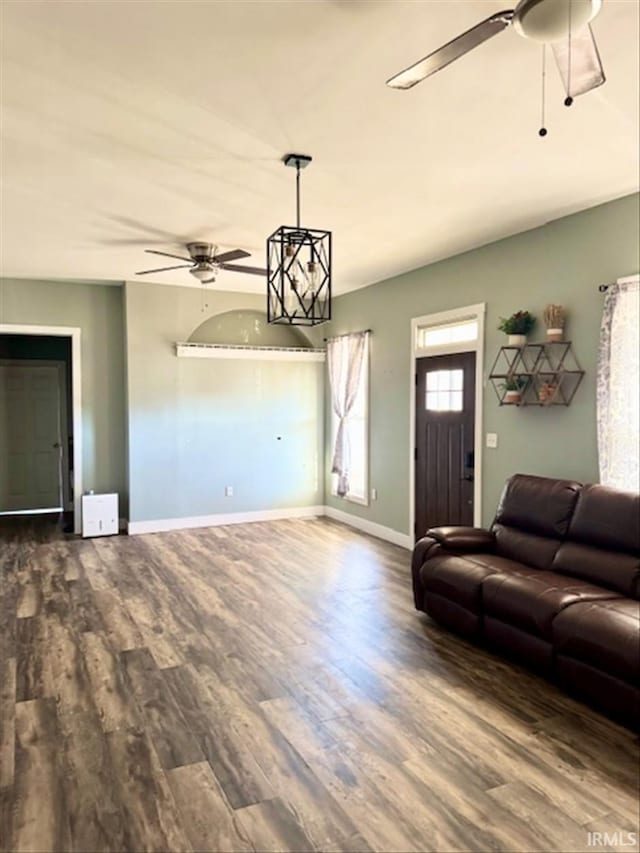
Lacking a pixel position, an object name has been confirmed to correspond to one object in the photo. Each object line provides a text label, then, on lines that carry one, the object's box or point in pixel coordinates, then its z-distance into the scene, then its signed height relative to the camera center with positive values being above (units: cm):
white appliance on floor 657 -116
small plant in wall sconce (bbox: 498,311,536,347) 451 +65
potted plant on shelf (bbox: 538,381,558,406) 425 +13
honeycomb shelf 423 +28
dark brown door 524 -28
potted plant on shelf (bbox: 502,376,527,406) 452 +16
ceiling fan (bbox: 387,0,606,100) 160 +111
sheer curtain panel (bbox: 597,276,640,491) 376 +14
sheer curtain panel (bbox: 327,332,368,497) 696 +35
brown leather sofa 278 -102
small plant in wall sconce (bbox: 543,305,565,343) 422 +65
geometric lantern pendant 331 +84
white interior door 831 -35
